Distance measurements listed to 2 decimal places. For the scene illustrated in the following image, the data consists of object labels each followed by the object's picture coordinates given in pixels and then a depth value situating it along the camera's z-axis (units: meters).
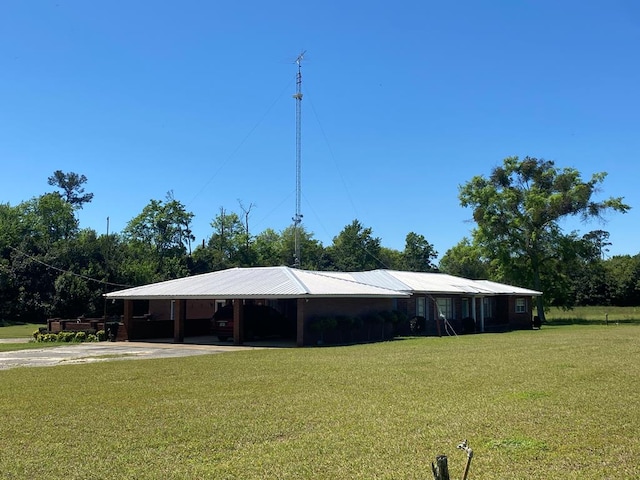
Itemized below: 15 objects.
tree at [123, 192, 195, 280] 72.44
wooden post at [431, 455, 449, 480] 3.08
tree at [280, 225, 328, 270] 89.31
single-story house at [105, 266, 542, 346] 25.03
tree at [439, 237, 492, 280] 54.12
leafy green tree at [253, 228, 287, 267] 81.75
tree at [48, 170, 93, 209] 94.62
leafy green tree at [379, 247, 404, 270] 100.40
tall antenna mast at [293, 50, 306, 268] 37.94
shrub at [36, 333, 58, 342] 28.61
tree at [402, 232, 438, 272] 103.76
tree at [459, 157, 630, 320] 50.06
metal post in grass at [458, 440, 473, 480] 3.11
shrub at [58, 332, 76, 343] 28.84
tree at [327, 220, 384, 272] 92.56
